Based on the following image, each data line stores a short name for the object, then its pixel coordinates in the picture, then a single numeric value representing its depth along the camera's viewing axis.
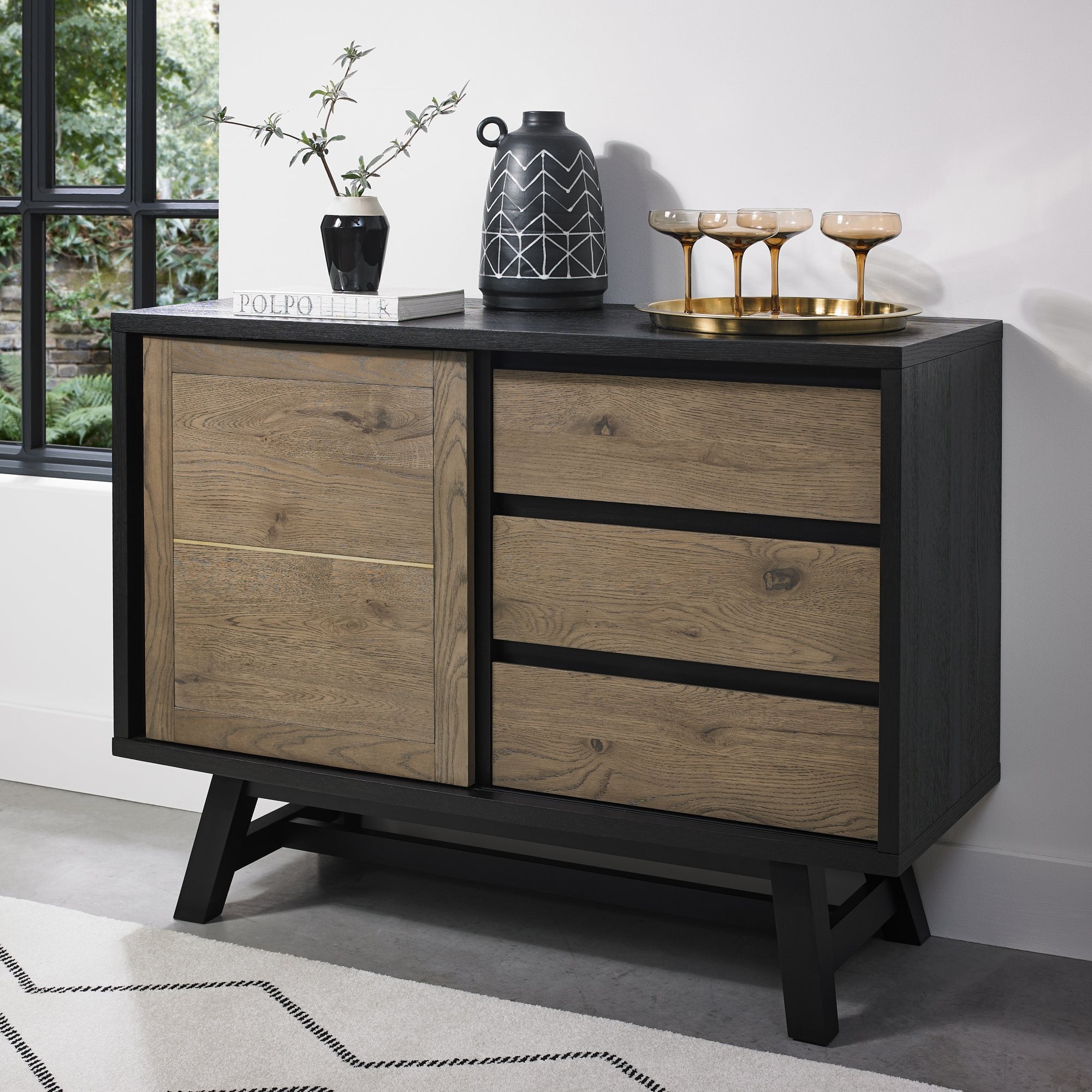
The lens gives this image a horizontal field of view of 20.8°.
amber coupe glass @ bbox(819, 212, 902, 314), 3.75
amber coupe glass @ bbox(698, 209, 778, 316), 3.78
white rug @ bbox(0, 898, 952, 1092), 3.66
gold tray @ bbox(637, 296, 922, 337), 3.64
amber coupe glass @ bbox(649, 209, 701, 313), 3.83
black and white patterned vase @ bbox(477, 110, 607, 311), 4.02
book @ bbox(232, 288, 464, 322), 3.84
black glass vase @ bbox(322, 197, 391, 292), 4.01
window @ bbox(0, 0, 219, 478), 4.71
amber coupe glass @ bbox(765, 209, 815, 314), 3.78
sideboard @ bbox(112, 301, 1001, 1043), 3.64
